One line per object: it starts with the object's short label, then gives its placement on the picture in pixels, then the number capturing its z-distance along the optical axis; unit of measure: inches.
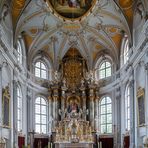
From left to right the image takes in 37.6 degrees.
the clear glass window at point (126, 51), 665.4
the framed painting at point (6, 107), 530.0
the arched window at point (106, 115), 724.0
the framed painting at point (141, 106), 531.3
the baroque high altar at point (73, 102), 685.9
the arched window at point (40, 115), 722.6
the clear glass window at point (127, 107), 652.4
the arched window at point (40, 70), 746.3
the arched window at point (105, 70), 745.6
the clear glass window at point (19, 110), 647.2
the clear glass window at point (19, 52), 667.4
